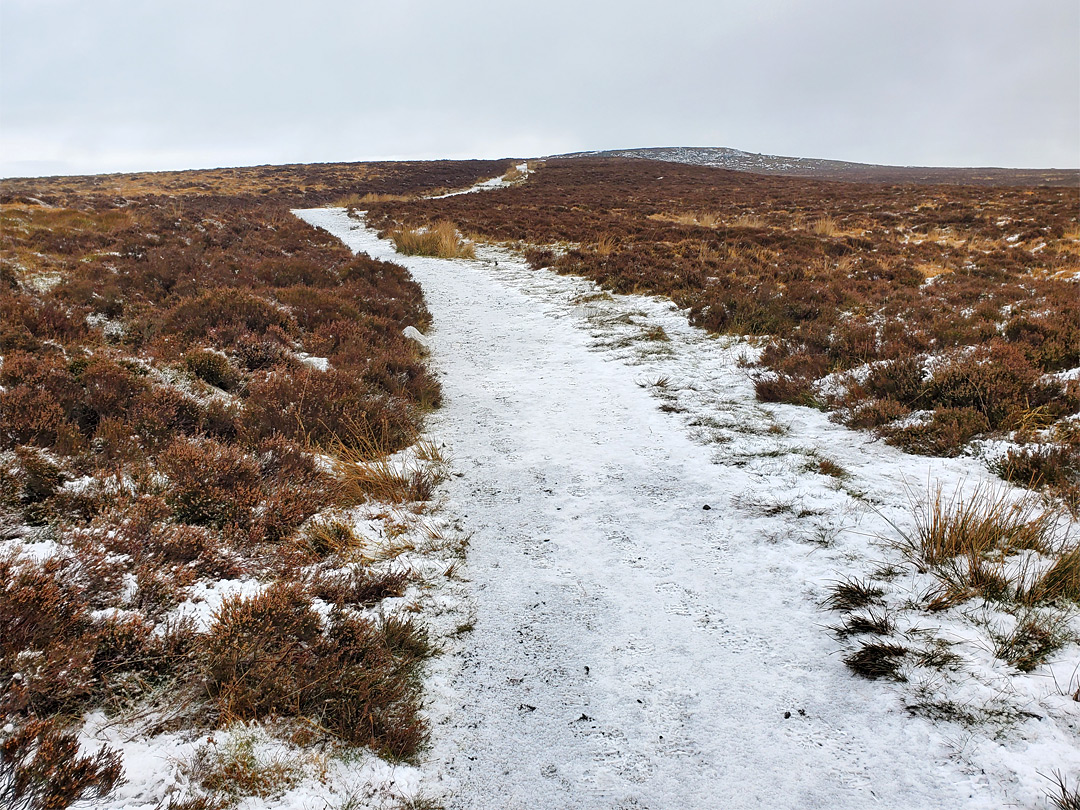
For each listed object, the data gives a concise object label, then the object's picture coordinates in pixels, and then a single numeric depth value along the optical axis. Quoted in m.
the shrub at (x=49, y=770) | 1.73
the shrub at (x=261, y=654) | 2.33
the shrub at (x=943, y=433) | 4.78
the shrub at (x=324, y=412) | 5.15
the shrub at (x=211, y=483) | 3.62
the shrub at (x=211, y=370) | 6.13
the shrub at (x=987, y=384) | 5.18
